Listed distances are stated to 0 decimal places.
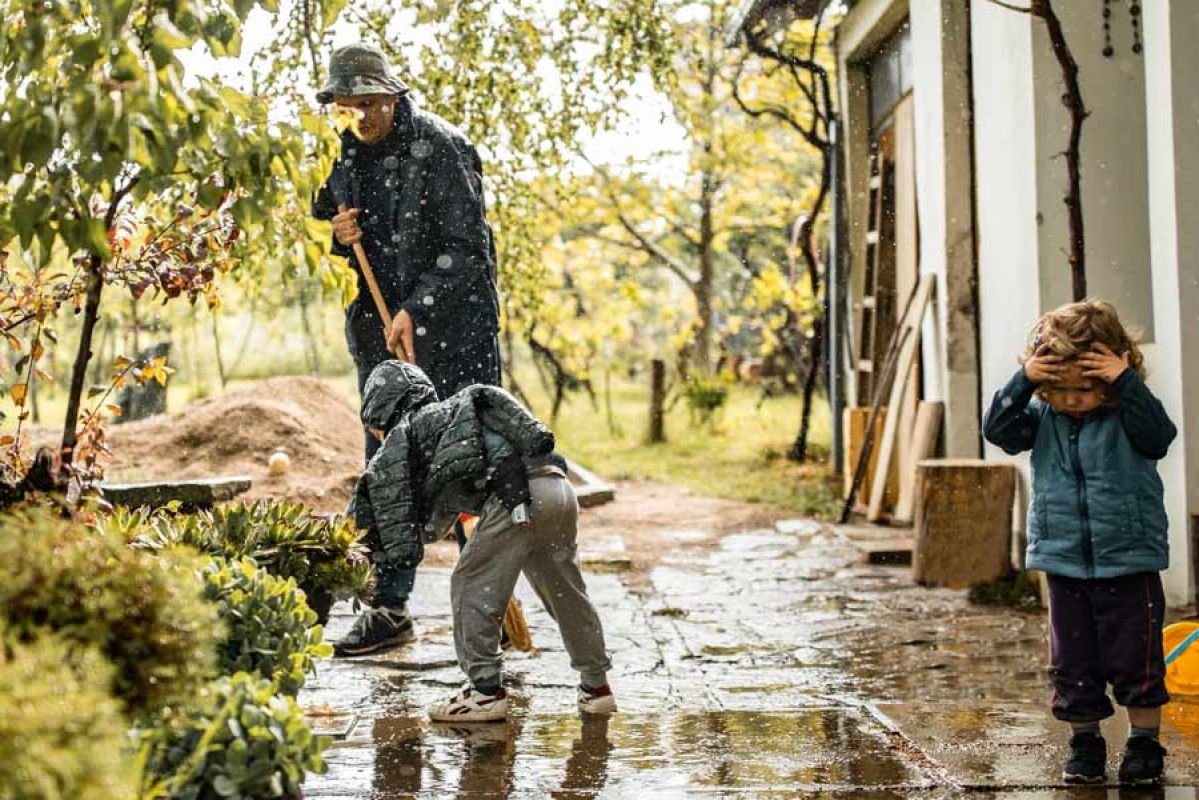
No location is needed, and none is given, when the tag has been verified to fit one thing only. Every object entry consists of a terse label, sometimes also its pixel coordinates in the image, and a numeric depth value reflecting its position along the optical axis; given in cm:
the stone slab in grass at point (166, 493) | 714
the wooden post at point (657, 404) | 1534
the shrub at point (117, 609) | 227
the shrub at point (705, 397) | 1570
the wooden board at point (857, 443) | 986
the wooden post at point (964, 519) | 681
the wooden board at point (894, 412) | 891
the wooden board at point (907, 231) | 929
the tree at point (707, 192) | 1636
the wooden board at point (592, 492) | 1037
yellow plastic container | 444
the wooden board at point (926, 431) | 829
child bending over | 409
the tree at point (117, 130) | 245
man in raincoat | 530
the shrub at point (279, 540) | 371
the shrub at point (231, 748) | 241
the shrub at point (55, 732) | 183
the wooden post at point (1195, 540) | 536
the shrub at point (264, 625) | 293
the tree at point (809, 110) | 1123
